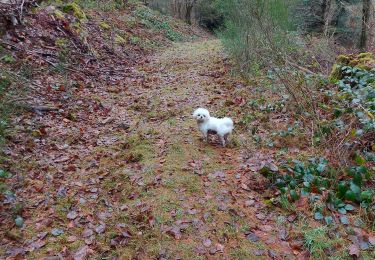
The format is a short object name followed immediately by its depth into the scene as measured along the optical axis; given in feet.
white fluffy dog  18.19
